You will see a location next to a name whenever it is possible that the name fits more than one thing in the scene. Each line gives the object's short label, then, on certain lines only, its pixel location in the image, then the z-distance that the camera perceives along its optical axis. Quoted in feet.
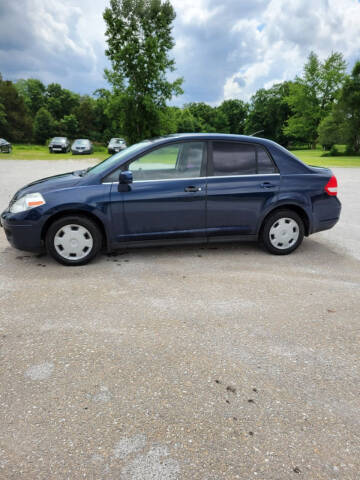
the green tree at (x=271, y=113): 250.57
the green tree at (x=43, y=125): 203.82
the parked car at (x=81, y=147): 105.81
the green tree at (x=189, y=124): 224.74
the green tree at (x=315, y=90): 197.57
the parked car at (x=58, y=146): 115.39
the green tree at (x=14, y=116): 197.16
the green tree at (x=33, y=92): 253.85
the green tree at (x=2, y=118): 189.98
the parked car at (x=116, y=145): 101.04
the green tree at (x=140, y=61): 99.71
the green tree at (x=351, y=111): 154.30
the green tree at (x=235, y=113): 296.22
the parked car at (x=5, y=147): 108.99
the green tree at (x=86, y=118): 230.07
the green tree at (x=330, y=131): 160.45
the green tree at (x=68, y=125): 216.06
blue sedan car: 15.33
